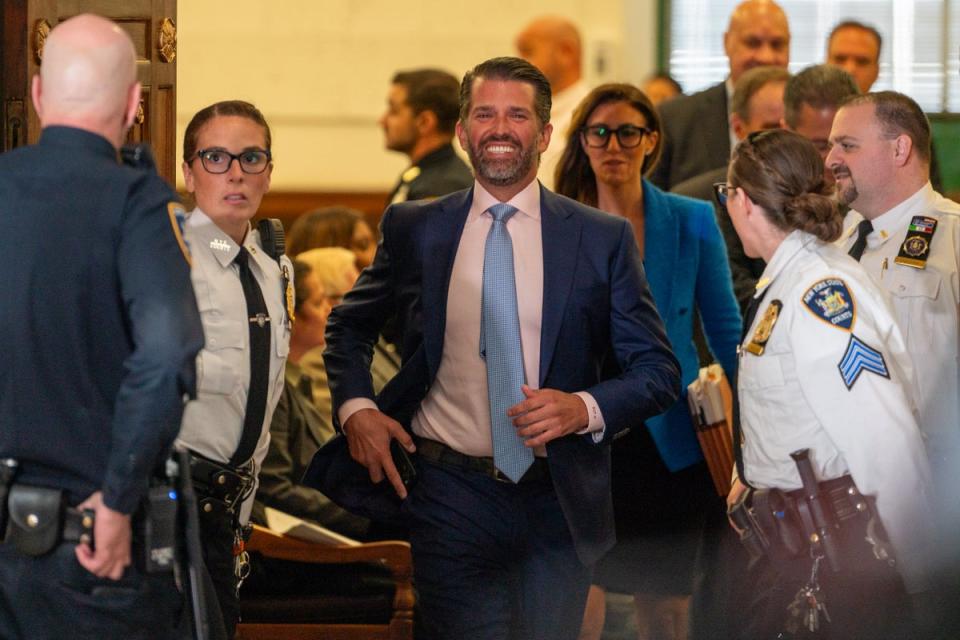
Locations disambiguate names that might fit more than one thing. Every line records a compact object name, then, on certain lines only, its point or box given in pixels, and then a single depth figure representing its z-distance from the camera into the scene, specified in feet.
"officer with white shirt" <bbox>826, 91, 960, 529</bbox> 24.76
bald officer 16.63
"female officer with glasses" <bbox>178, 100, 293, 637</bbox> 20.98
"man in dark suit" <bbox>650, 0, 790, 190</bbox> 36.19
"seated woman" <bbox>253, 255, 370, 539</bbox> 30.37
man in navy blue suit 22.52
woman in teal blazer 28.45
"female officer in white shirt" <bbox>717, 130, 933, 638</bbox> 20.84
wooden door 22.29
